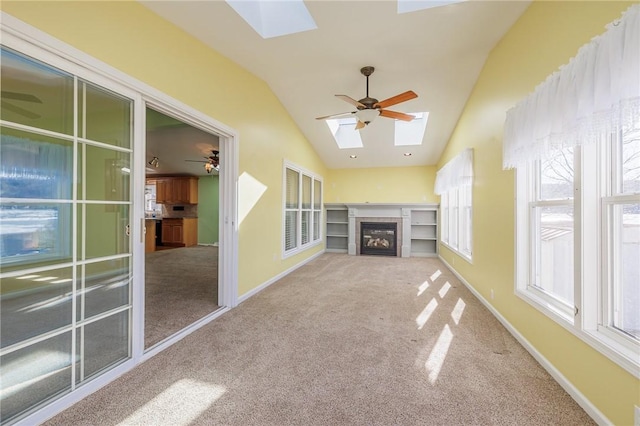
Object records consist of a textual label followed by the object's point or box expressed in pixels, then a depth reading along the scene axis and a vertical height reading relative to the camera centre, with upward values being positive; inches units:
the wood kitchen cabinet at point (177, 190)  339.3 +30.6
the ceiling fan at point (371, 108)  123.4 +54.4
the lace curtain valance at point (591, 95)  45.3 +25.3
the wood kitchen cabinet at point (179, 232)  335.3 -24.6
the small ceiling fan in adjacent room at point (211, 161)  244.5 +51.4
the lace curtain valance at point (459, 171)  147.9 +27.0
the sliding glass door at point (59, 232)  54.3 -4.7
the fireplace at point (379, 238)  273.9 -25.7
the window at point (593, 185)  48.8 +7.5
